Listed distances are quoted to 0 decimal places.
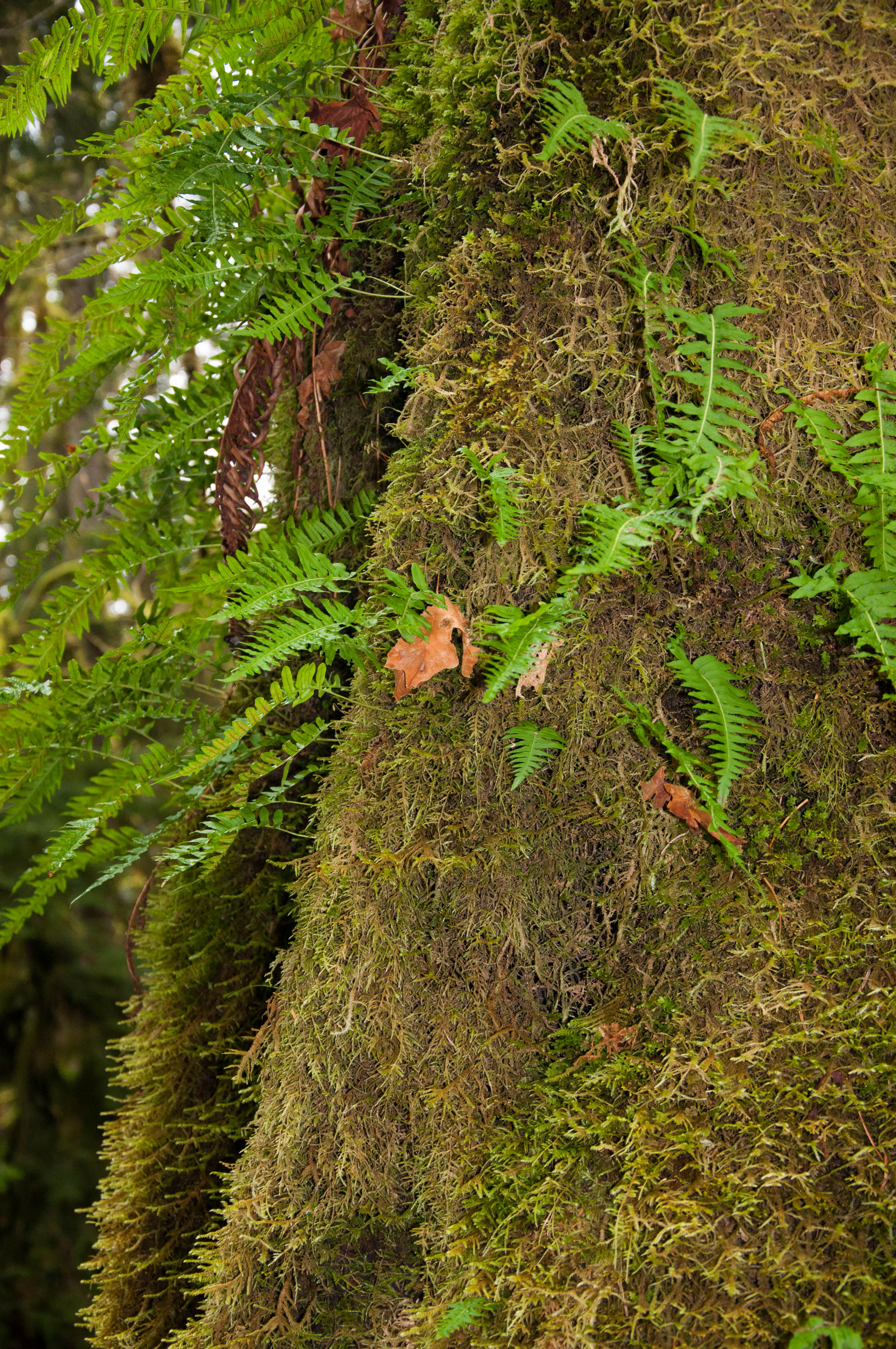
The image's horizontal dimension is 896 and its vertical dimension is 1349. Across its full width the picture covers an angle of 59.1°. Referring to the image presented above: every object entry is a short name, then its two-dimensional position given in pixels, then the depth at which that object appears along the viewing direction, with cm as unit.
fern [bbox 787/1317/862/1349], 100
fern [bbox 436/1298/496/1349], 117
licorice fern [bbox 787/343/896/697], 130
